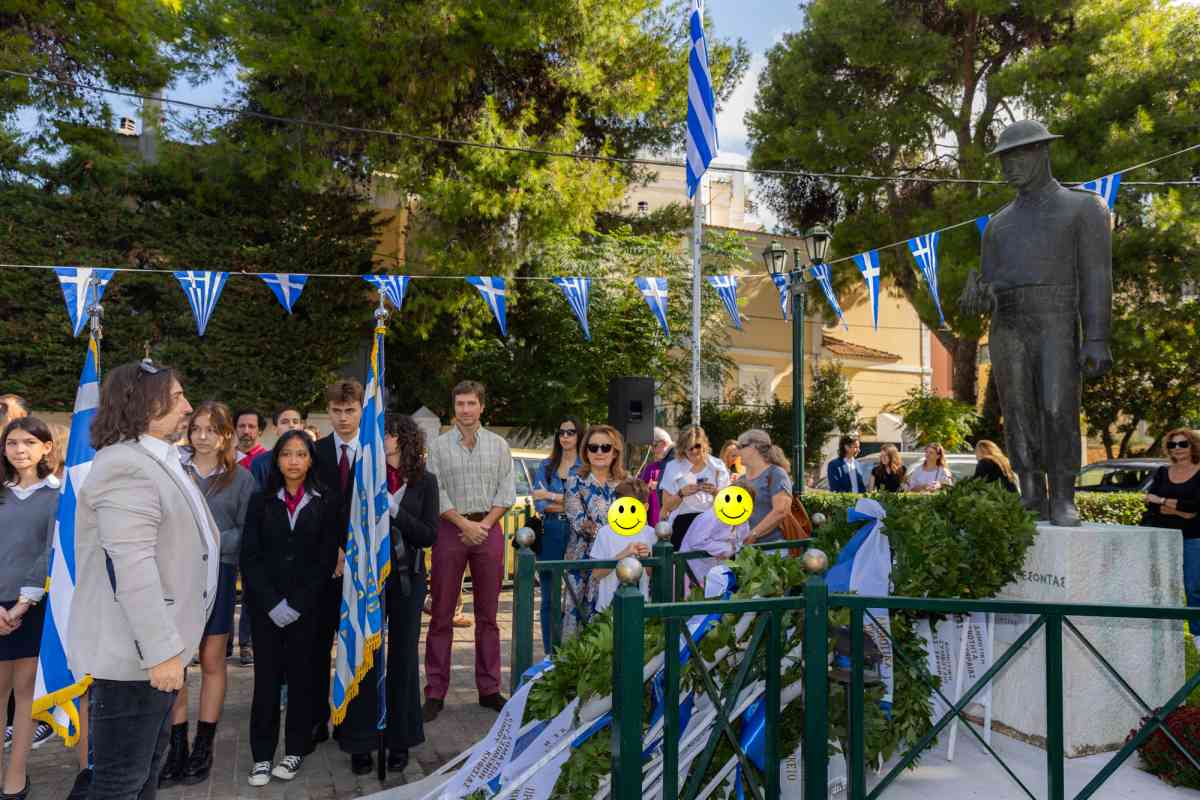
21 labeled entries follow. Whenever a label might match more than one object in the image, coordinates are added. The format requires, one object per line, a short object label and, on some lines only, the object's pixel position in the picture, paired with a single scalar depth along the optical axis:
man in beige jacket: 3.06
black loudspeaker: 13.18
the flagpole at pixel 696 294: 13.08
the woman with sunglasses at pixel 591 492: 6.75
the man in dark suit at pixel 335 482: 4.98
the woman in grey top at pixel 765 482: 6.30
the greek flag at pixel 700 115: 11.95
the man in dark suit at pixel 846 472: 13.42
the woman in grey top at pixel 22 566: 4.43
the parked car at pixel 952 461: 16.05
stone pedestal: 4.23
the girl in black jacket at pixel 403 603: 4.86
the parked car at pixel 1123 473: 14.72
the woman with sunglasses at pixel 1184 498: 7.20
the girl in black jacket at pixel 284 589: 4.75
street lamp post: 11.25
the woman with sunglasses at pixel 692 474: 7.79
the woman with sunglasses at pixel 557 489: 7.30
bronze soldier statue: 4.71
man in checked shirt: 5.93
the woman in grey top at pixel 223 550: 4.79
